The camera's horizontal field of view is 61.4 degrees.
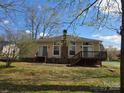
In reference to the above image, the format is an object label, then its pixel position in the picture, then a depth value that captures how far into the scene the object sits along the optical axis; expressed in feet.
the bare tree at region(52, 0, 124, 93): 15.44
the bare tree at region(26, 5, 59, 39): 73.62
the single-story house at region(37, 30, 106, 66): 49.02
